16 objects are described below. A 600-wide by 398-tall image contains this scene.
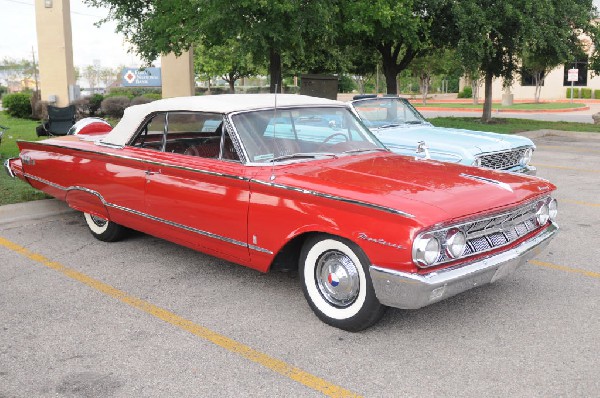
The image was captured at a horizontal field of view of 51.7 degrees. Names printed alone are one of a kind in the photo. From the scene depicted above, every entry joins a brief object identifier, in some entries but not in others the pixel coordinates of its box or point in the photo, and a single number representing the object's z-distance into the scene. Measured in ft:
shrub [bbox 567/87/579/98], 156.46
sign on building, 208.07
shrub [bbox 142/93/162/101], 94.16
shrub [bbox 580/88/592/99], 154.20
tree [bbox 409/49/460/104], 128.57
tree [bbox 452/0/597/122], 59.16
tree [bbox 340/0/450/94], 54.49
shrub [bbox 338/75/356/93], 199.87
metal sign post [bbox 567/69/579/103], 109.56
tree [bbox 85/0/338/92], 46.70
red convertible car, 12.56
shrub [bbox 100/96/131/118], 77.51
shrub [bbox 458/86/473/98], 172.10
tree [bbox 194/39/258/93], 143.83
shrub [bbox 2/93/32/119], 79.05
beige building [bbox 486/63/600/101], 158.92
